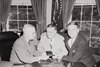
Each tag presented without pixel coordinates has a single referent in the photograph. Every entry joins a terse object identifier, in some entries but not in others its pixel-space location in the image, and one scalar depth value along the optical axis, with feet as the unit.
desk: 6.44
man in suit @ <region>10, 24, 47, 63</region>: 7.52
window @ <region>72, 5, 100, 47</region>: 18.13
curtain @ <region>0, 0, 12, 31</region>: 17.75
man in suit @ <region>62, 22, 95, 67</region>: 7.91
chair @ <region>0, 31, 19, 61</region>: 9.62
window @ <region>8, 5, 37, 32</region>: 18.38
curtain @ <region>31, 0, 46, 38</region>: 17.62
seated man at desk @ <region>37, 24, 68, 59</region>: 9.11
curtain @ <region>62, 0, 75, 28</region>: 17.51
